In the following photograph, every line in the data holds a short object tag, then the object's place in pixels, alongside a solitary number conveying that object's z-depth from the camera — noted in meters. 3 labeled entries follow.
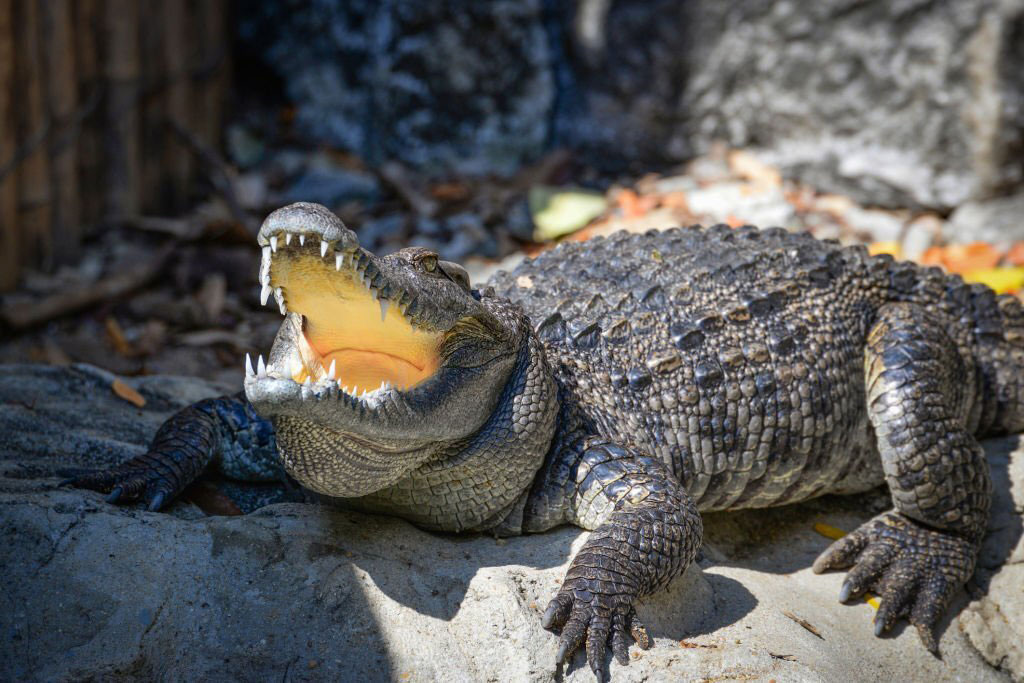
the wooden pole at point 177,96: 6.82
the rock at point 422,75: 7.47
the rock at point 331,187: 7.36
